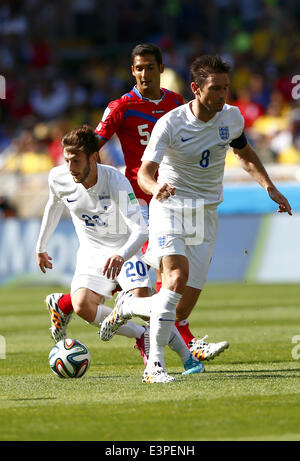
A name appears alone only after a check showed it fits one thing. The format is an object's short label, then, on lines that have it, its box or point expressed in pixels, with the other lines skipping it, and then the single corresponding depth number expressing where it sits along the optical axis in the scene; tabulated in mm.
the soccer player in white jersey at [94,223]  14883
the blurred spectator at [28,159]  41678
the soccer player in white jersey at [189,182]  13703
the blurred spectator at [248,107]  40437
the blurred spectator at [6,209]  39844
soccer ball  14570
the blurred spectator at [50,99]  45531
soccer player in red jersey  16500
